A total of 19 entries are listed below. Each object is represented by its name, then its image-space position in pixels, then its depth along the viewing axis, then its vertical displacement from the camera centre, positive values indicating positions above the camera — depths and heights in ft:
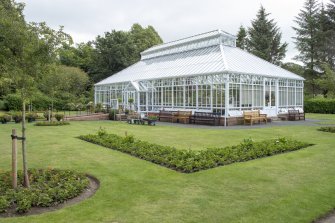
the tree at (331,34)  145.38 +35.75
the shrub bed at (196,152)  28.37 -4.52
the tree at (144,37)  177.54 +45.90
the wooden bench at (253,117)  70.85 -1.69
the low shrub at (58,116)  76.59 -1.33
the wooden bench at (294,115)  84.03 -1.53
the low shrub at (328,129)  53.67 -3.53
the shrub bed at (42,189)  18.45 -5.23
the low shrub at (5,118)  74.21 -1.74
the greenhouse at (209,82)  73.82 +7.72
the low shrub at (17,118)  76.02 -1.74
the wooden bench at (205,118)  69.72 -1.88
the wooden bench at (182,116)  76.84 -1.55
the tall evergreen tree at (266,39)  159.33 +37.17
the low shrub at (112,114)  89.11 -1.04
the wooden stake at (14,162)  20.81 -3.46
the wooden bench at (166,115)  81.65 -1.35
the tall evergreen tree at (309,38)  150.82 +35.95
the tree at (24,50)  20.07 +4.11
